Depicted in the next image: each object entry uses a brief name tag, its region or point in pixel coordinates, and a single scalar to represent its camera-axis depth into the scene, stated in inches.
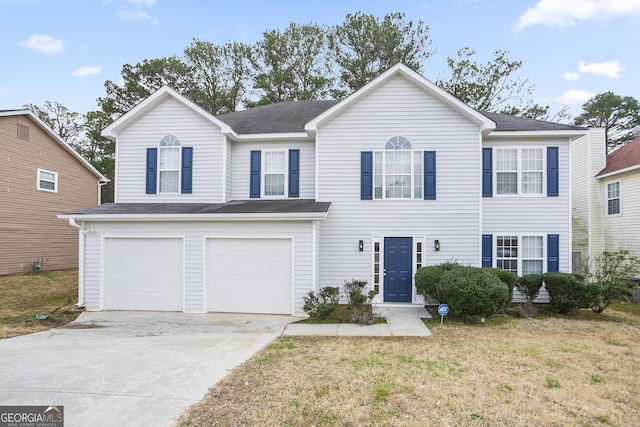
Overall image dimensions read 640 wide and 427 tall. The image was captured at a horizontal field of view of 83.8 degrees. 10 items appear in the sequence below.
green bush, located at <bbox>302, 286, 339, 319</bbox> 349.4
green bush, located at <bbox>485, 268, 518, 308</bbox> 371.2
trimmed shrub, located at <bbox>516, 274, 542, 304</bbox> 398.6
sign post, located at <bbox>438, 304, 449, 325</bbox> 328.8
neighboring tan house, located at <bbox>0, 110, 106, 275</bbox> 574.2
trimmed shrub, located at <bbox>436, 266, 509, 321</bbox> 323.3
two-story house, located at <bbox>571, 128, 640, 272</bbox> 530.6
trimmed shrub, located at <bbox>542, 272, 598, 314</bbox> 362.9
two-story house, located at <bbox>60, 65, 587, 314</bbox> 389.4
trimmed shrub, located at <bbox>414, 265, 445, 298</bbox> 366.9
